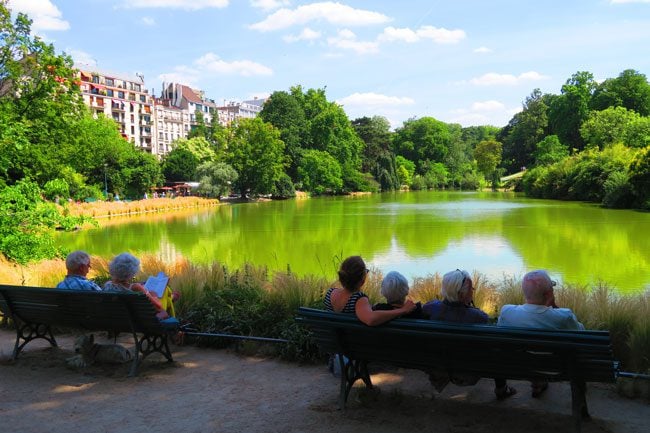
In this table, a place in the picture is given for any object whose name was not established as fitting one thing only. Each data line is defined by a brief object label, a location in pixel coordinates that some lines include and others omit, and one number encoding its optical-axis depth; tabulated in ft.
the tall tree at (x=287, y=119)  204.03
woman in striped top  10.52
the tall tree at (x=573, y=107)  205.26
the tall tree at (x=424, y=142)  306.96
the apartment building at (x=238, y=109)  407.23
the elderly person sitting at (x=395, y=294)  10.78
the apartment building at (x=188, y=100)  345.92
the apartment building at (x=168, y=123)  312.50
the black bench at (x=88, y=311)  12.69
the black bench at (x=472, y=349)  8.46
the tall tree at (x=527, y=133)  249.34
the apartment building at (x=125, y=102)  269.44
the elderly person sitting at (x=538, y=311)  10.30
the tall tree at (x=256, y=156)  176.04
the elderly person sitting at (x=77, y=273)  14.42
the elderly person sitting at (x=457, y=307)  10.92
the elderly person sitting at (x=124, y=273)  13.92
